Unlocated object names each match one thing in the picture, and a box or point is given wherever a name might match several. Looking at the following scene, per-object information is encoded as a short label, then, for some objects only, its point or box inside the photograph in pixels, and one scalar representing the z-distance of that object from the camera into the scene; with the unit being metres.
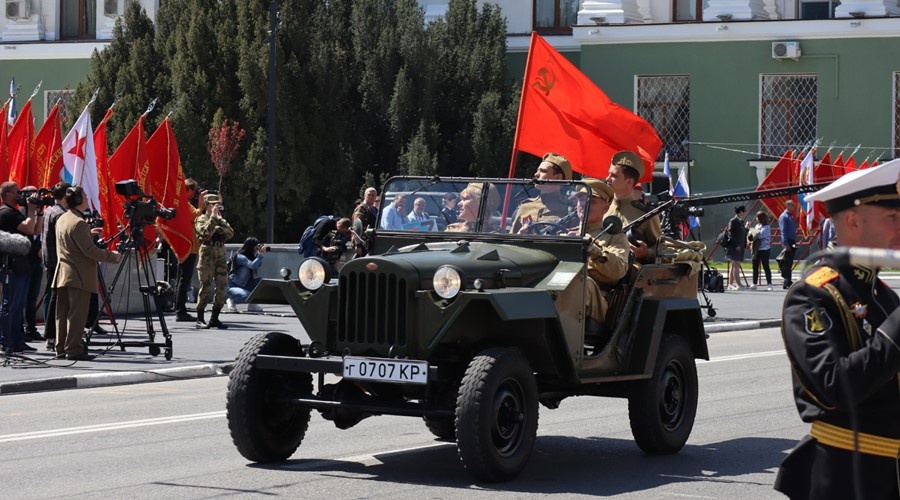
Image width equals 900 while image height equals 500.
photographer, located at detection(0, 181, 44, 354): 16.33
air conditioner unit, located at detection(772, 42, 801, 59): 40.03
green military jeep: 9.17
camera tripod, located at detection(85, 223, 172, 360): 16.16
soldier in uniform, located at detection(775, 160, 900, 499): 4.68
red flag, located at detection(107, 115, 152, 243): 23.28
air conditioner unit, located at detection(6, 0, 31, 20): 47.62
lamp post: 31.11
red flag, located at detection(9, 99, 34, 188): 22.02
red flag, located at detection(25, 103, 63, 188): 22.09
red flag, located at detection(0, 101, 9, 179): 22.11
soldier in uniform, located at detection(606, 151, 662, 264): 11.13
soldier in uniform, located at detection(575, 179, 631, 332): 10.35
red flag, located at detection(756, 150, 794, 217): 37.59
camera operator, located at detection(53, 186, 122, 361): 15.93
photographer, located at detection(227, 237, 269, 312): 23.66
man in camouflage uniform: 20.56
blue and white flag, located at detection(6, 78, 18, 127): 25.52
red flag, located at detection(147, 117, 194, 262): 21.34
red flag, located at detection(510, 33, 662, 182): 15.84
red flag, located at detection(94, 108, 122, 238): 21.31
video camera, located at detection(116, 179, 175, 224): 16.11
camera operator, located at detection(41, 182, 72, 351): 17.22
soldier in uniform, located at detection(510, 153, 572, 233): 10.52
